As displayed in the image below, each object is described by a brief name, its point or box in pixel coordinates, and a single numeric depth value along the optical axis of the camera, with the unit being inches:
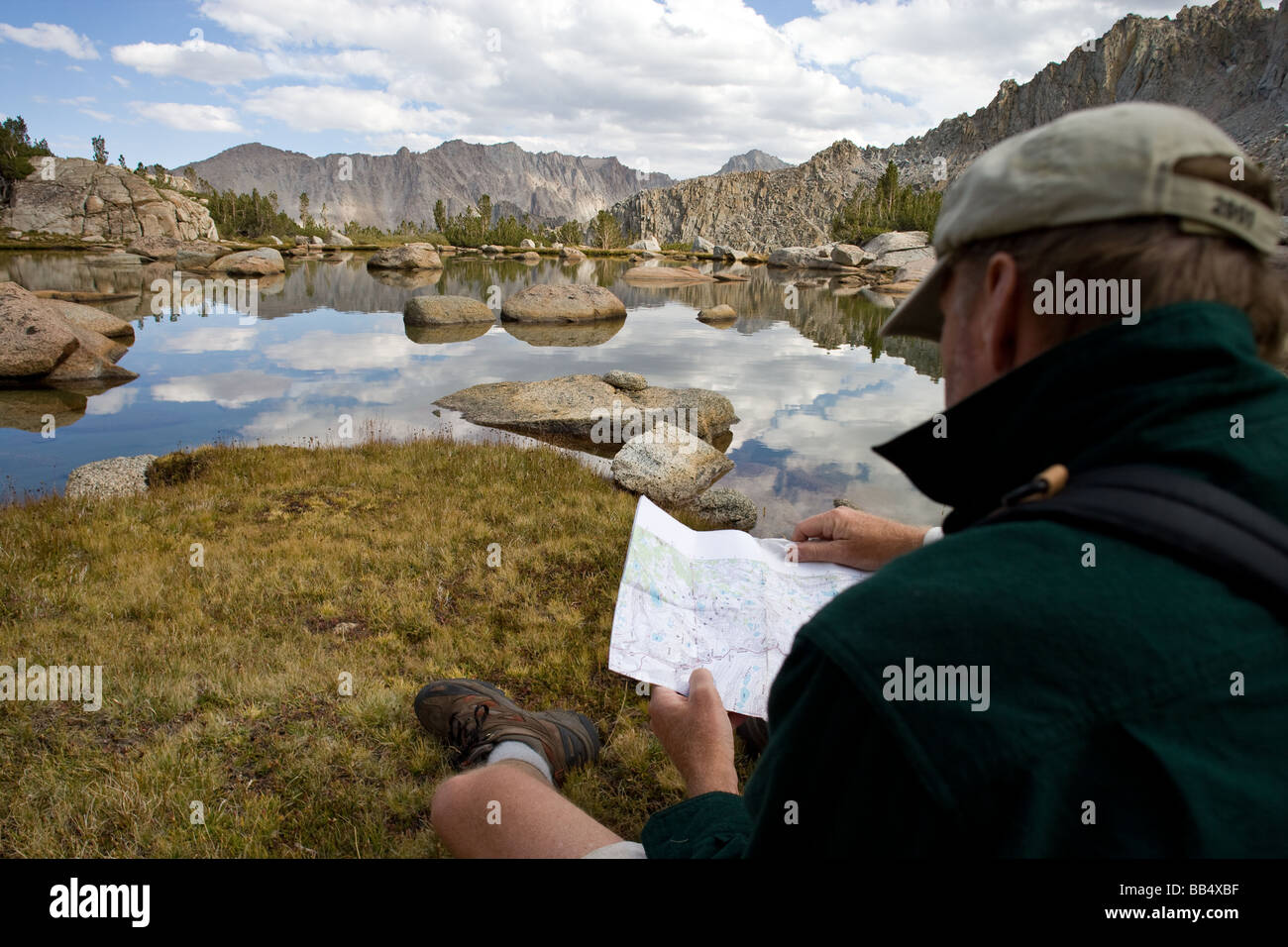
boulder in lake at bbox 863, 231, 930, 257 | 2662.4
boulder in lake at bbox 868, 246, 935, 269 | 2447.1
